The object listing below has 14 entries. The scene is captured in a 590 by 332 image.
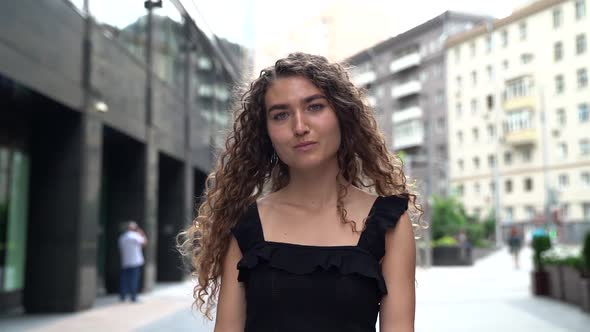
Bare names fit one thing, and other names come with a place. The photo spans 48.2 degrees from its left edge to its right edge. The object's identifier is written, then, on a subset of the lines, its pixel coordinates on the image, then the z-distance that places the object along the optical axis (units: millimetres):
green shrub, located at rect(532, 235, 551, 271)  14539
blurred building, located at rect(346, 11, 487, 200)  62334
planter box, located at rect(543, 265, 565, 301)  13188
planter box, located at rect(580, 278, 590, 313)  10781
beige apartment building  33281
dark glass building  10188
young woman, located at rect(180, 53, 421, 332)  1859
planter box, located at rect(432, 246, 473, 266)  28344
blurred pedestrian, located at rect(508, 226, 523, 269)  24516
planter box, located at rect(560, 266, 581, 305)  12117
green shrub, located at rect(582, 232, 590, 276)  10628
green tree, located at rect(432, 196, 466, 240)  34281
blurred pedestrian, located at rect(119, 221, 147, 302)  13758
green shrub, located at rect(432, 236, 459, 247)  28602
